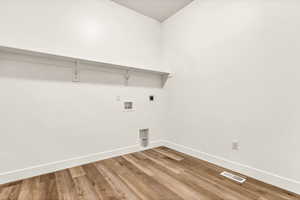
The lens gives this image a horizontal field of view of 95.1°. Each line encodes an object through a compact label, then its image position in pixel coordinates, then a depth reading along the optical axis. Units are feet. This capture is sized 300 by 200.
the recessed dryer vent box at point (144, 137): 9.10
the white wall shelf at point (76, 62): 5.32
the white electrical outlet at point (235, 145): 6.27
